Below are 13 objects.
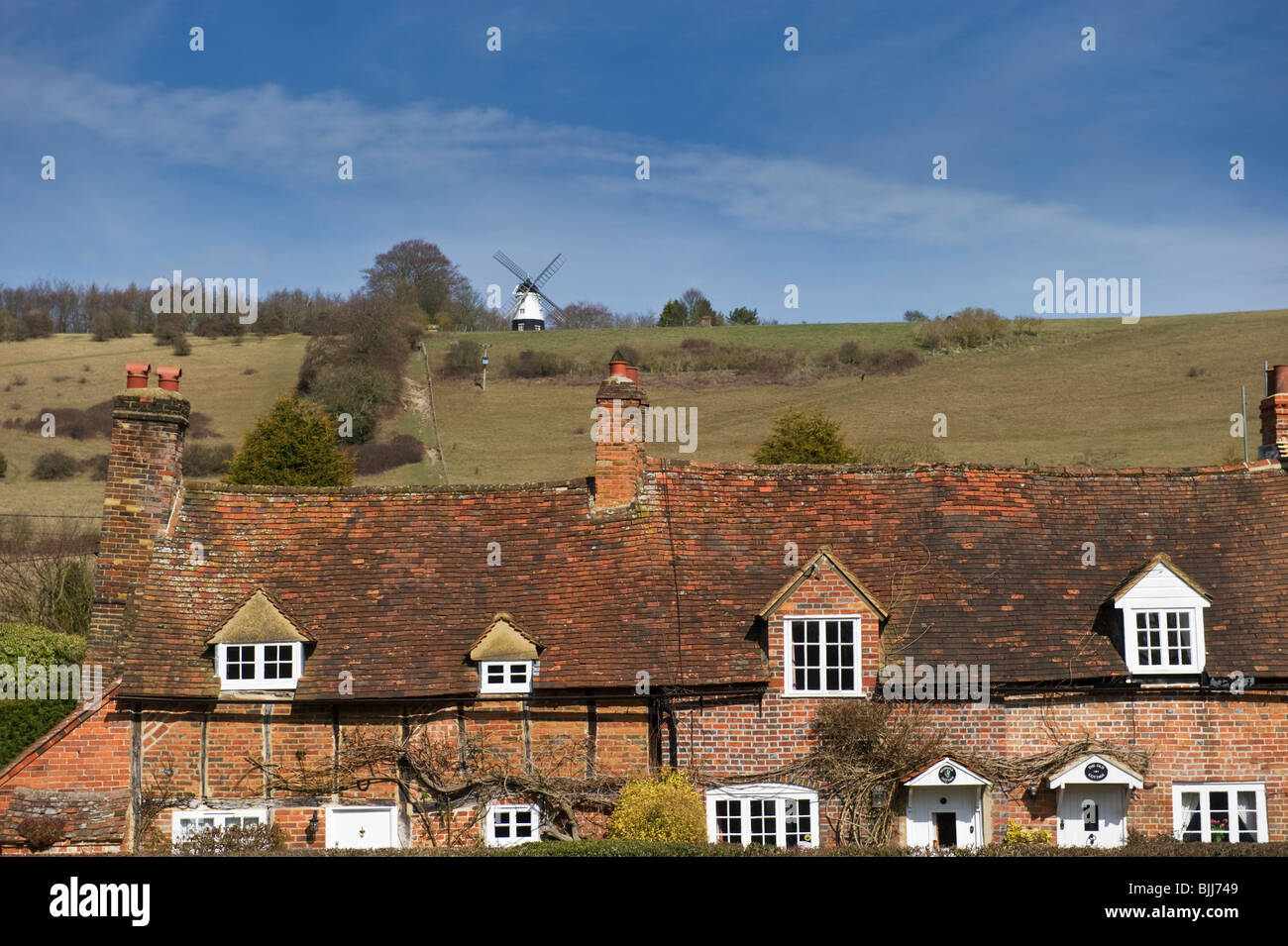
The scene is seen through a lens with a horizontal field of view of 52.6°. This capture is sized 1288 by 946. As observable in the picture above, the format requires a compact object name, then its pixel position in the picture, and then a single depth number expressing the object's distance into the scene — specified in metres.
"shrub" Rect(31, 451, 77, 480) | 69.12
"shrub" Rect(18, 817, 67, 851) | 21.45
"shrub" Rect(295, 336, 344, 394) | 77.44
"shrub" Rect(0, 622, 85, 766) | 29.84
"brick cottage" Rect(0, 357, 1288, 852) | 22.52
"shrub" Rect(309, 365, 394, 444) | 73.50
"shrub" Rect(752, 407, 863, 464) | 49.22
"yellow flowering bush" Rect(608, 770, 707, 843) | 21.16
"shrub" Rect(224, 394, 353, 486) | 49.06
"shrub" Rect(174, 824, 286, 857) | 21.02
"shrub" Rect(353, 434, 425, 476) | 70.69
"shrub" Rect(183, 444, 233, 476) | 67.56
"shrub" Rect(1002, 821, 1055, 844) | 21.77
